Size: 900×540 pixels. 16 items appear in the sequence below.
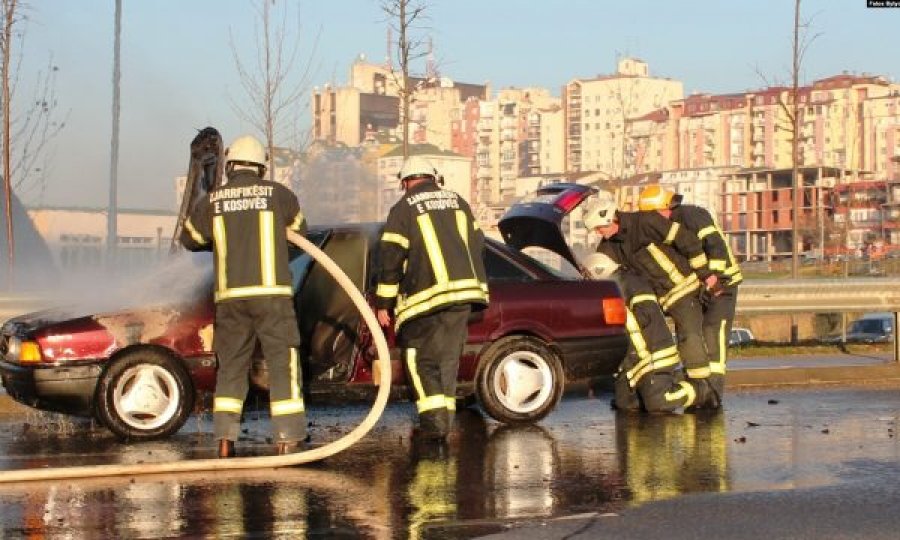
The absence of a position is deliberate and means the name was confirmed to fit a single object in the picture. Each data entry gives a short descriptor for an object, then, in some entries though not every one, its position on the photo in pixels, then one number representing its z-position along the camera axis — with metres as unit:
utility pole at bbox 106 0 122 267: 20.50
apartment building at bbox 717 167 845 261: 123.88
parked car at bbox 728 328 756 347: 28.73
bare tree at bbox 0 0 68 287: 19.19
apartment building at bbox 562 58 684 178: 182.29
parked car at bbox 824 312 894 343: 32.81
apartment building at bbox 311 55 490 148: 149.25
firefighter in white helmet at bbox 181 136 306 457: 7.56
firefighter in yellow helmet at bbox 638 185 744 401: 10.07
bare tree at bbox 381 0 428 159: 20.17
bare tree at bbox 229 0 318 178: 21.80
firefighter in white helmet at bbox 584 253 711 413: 9.87
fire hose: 6.90
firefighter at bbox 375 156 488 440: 8.36
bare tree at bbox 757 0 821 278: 23.72
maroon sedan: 8.52
